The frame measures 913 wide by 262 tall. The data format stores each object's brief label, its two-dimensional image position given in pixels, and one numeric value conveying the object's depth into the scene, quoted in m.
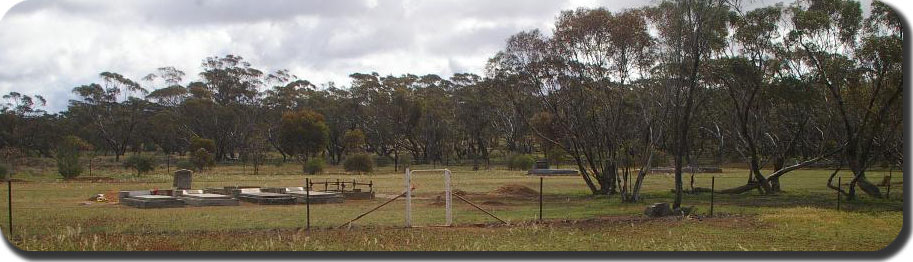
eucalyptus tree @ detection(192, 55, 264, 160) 80.19
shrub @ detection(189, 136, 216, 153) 64.37
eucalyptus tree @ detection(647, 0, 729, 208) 22.69
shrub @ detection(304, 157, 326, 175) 51.97
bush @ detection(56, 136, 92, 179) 40.00
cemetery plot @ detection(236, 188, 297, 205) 25.22
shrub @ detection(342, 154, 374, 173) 52.78
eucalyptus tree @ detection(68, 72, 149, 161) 85.44
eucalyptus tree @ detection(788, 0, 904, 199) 25.30
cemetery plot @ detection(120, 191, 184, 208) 23.36
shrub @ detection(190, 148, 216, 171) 52.56
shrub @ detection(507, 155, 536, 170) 60.95
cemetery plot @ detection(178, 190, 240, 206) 24.19
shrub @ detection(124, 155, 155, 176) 46.03
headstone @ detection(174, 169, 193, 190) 29.86
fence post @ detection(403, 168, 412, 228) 16.12
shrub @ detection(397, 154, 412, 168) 69.25
